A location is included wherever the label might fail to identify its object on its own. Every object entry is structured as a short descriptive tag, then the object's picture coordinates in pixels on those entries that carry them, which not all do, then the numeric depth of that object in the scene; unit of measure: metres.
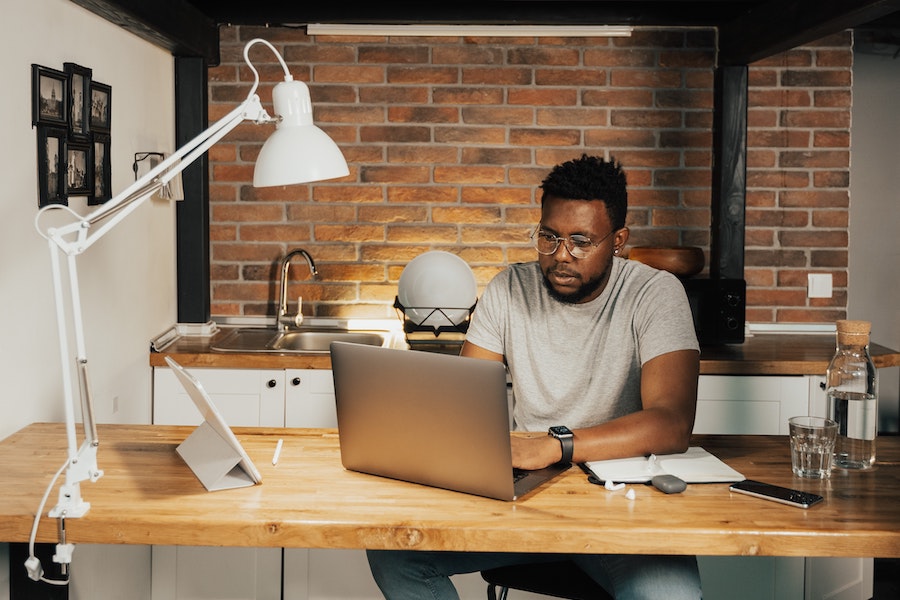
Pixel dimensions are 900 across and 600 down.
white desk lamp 1.58
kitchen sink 3.33
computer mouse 1.71
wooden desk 1.53
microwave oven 3.33
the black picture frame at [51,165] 2.25
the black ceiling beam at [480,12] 3.48
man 1.94
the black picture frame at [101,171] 2.61
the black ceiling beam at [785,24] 2.62
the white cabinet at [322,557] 2.64
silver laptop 1.64
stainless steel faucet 3.57
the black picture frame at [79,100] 2.42
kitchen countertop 3.11
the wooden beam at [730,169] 3.53
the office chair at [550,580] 1.92
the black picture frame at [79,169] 2.44
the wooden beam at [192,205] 3.44
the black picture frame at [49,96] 2.21
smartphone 1.66
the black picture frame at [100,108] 2.59
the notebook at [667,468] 1.78
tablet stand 1.75
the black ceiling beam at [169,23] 2.56
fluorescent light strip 3.51
